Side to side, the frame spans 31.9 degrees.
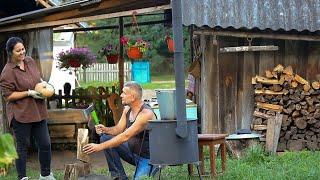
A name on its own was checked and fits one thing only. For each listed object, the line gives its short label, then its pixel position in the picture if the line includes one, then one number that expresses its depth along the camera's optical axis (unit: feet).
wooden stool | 18.69
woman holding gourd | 18.37
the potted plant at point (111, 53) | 39.04
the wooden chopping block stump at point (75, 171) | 17.60
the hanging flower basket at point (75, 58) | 39.71
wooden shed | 26.11
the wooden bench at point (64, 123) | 31.32
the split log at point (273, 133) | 26.30
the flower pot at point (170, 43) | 31.32
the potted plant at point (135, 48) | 29.94
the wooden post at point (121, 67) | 37.37
